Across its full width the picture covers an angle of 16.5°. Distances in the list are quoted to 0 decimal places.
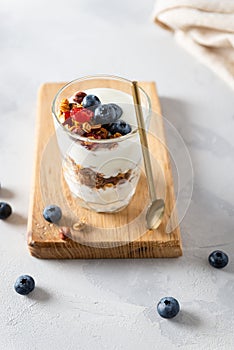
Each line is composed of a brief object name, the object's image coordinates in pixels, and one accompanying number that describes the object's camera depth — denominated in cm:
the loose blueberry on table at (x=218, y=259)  71
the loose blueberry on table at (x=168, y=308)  67
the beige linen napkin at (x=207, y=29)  92
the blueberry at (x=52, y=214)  73
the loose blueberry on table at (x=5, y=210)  75
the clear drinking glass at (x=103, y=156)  69
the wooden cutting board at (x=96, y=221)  71
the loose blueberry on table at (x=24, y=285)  69
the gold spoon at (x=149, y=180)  70
